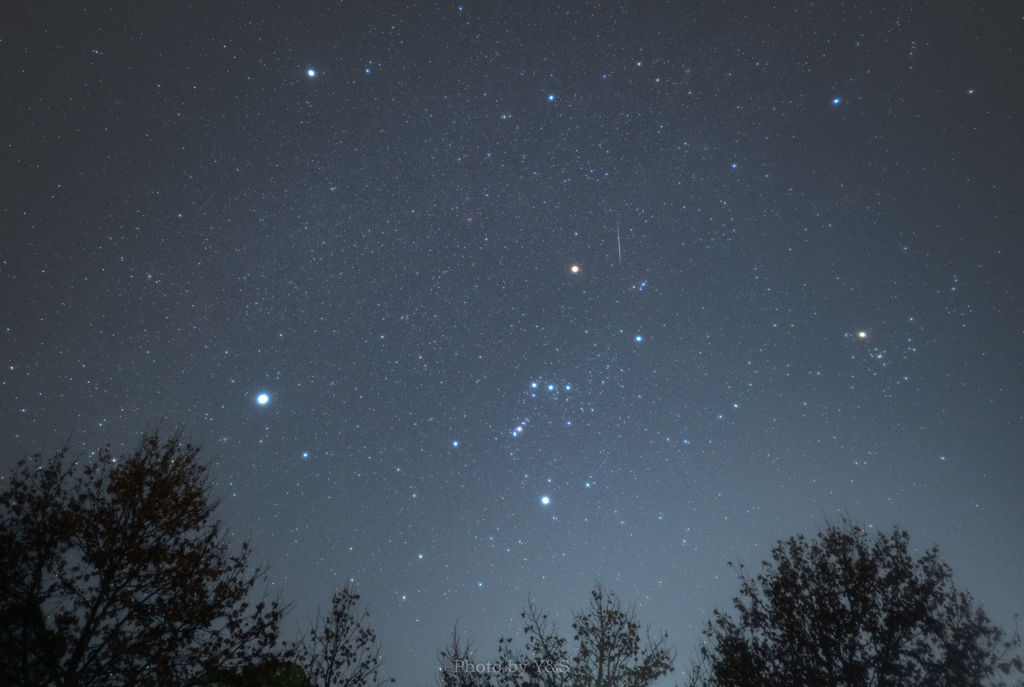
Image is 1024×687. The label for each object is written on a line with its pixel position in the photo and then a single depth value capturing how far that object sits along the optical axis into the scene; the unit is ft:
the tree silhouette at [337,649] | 47.47
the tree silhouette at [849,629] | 39.86
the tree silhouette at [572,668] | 48.26
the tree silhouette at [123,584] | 27.40
